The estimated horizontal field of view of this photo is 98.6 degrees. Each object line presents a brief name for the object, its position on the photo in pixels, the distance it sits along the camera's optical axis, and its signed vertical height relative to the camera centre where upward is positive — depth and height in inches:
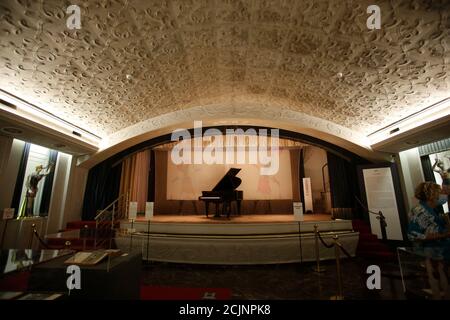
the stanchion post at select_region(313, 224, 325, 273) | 159.4 -53.6
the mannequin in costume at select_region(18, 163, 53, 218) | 197.0 +11.5
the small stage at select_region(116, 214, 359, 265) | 177.0 -35.3
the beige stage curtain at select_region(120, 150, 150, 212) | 338.6 +46.2
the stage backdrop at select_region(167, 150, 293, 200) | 359.9 +42.7
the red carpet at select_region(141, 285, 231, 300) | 111.3 -53.0
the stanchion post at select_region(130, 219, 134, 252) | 185.7 -34.0
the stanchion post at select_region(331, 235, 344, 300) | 111.3 -50.2
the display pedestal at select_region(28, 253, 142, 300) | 64.4 -25.7
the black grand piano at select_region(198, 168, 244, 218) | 234.7 +13.0
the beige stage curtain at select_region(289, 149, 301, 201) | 356.8 +58.0
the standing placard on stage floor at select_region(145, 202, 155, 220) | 176.7 -5.5
